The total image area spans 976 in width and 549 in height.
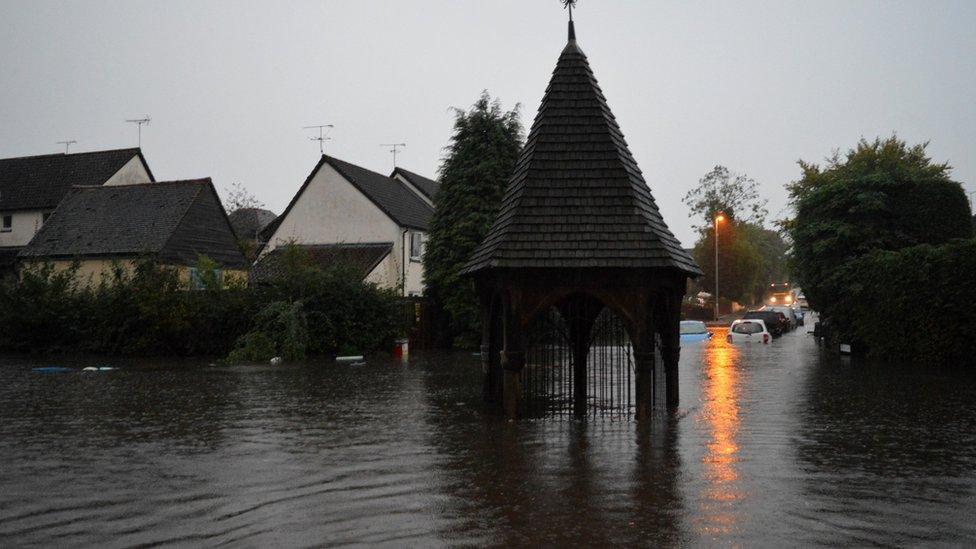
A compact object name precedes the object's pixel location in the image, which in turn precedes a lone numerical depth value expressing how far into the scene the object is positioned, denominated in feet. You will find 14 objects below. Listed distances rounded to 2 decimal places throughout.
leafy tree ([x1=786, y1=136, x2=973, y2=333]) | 105.81
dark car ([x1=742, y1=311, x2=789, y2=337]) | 172.86
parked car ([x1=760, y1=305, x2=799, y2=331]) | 205.03
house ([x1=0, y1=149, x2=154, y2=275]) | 160.76
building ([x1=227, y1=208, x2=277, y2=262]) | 228.63
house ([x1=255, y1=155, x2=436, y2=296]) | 142.20
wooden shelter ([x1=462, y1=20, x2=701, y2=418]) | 40.60
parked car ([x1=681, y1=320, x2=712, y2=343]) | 135.72
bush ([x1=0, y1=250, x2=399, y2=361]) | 100.48
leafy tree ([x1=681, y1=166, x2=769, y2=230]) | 277.23
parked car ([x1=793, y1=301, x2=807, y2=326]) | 246.80
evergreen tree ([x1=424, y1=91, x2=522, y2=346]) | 115.65
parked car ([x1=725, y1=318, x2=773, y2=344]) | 132.77
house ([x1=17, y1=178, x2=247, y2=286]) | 129.70
